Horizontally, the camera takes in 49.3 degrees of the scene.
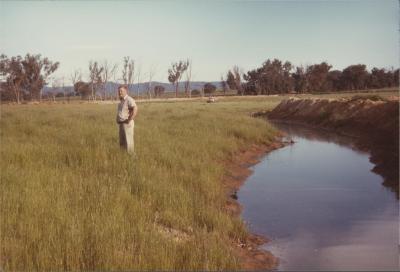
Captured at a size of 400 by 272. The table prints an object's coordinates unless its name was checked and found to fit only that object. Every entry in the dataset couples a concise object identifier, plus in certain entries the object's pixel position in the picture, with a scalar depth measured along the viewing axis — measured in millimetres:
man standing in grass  10462
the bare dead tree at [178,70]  94375
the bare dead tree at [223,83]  100375
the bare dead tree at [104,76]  90075
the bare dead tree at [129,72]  90375
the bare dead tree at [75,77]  94369
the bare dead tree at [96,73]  86262
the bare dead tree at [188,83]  91562
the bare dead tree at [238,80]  91812
